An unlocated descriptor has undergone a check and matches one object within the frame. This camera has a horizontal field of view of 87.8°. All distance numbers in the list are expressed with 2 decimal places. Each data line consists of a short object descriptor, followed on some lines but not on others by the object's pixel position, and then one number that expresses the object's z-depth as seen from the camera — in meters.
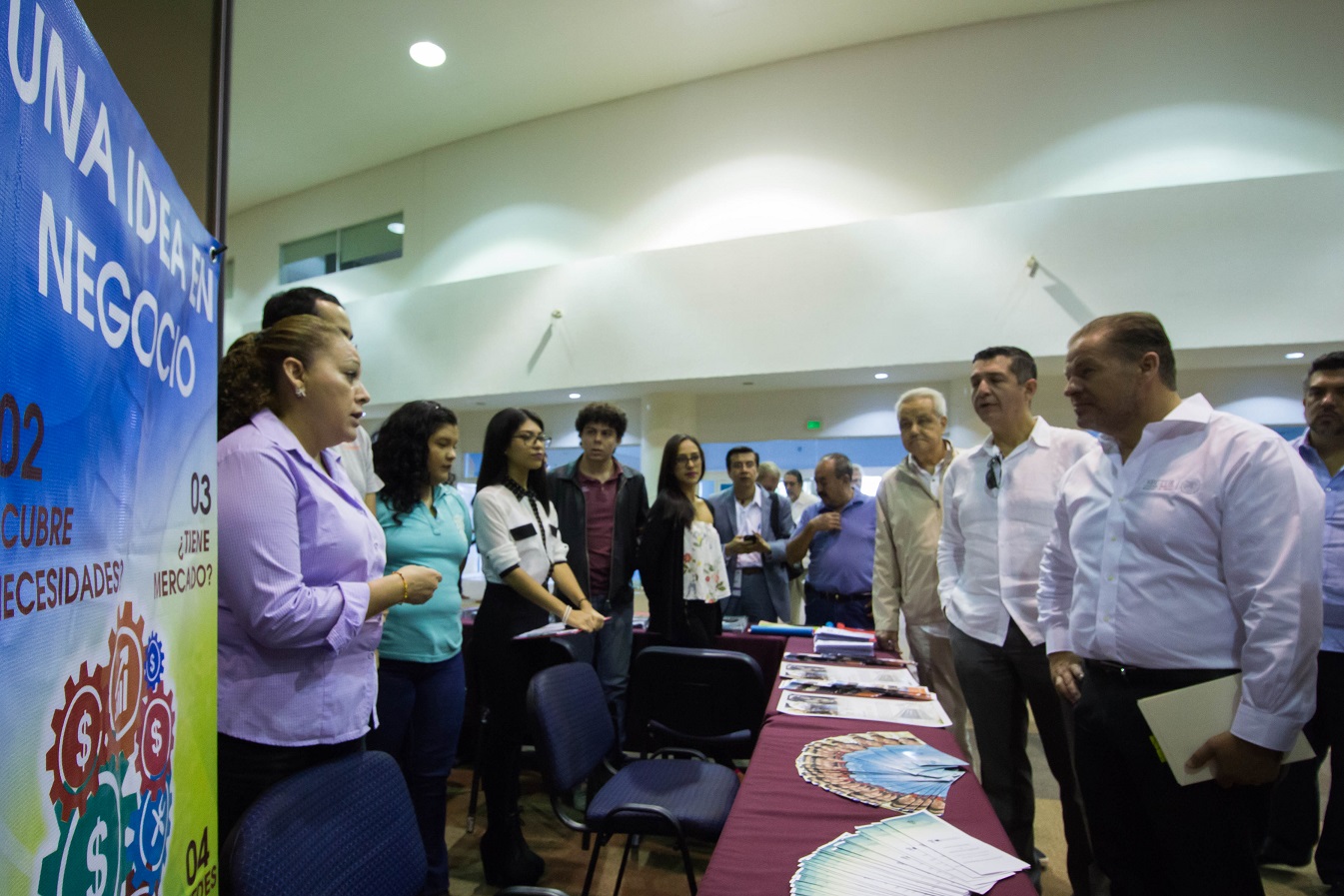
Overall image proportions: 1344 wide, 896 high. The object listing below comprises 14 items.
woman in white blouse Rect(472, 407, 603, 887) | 2.24
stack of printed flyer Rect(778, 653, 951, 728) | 1.68
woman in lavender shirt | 1.12
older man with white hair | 2.65
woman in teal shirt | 1.90
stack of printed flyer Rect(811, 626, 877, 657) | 2.39
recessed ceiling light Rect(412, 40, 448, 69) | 5.90
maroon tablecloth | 0.97
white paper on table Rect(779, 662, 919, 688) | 1.99
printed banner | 0.43
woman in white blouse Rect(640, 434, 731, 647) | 2.88
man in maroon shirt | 2.92
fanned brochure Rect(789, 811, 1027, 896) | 0.93
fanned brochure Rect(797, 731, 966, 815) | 1.21
